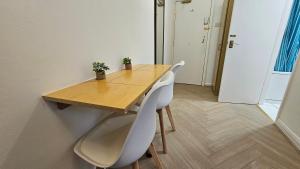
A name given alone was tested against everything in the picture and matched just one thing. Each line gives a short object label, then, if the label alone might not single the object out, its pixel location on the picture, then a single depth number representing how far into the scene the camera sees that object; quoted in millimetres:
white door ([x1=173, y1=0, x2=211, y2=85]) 3375
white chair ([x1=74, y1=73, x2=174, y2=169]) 757
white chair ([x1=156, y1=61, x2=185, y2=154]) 1414
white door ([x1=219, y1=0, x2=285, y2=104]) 2293
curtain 2445
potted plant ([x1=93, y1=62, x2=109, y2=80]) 1220
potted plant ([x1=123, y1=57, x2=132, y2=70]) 1673
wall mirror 3239
